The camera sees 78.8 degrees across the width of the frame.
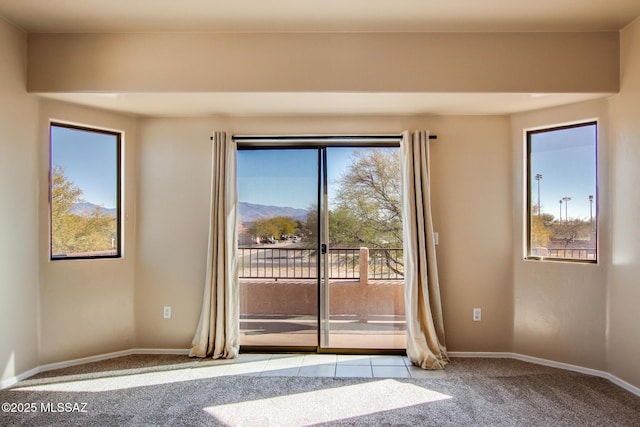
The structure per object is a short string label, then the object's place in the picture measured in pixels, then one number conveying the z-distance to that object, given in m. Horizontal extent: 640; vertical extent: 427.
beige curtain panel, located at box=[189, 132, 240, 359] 3.55
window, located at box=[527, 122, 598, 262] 3.24
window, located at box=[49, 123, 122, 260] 3.37
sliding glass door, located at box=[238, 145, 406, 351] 3.70
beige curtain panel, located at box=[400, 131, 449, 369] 3.46
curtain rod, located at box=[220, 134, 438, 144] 3.66
